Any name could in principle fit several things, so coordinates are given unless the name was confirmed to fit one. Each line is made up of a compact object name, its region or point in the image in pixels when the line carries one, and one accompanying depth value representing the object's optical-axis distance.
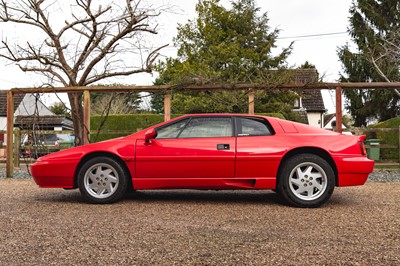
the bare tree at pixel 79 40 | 12.77
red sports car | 5.29
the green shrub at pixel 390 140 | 13.85
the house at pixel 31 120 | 9.33
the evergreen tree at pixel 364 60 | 25.52
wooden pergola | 8.40
